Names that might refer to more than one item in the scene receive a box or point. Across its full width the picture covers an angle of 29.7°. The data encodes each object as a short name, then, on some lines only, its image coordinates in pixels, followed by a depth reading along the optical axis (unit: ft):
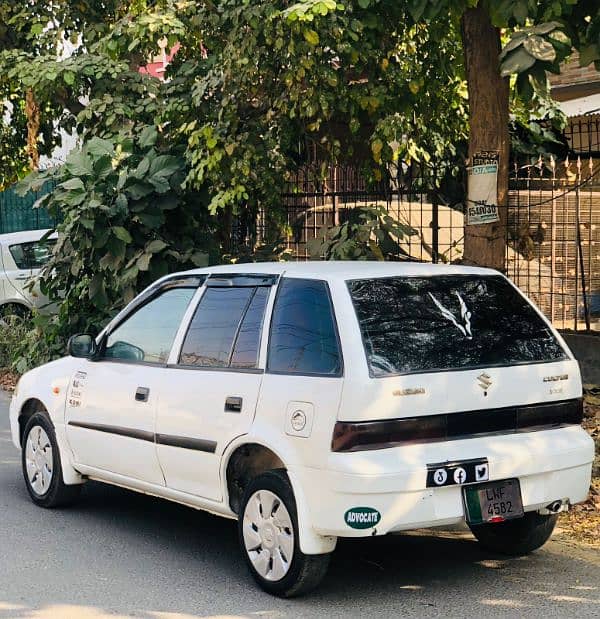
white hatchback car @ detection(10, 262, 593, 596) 17.34
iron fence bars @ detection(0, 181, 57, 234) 68.13
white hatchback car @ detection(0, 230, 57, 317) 51.11
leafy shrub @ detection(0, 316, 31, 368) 47.29
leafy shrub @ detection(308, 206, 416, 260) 34.50
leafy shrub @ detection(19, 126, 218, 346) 37.14
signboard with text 31.27
